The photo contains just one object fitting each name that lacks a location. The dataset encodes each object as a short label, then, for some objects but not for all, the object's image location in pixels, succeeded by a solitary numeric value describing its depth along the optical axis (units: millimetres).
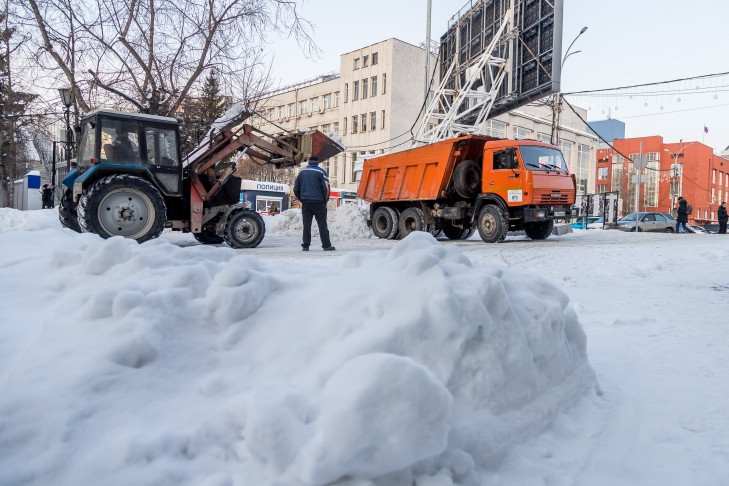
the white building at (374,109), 45094
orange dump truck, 11844
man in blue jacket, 9367
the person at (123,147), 8844
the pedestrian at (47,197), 20922
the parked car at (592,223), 29906
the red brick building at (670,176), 64562
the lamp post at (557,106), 23828
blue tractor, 8508
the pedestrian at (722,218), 22852
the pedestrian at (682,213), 22578
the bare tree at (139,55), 13146
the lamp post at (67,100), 13280
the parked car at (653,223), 24698
